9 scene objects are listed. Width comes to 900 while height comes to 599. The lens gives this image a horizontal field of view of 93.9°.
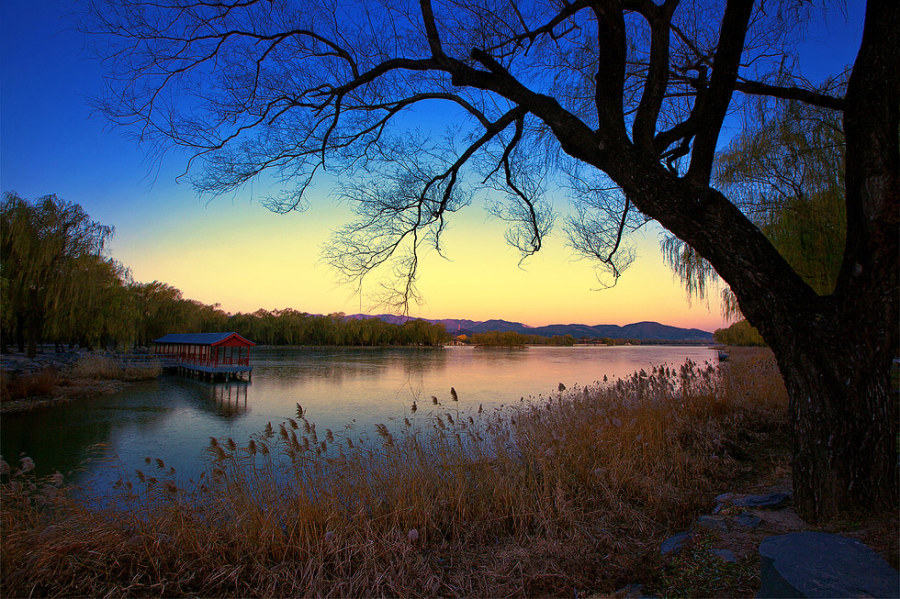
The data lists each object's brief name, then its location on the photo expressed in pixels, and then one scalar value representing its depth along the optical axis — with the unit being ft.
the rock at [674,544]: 8.64
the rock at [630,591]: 7.22
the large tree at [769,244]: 8.53
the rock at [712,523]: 9.16
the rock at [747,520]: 9.08
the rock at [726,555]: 7.77
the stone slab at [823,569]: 5.90
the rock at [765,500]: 9.99
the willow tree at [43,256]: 62.18
